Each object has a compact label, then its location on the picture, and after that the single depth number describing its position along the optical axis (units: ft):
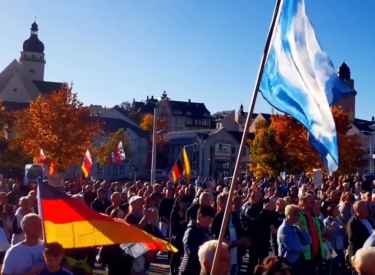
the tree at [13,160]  174.39
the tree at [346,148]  182.39
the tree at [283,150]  170.91
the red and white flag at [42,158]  97.03
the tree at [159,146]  298.35
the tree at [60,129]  154.30
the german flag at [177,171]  88.85
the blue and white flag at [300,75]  19.08
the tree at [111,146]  196.34
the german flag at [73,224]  22.06
